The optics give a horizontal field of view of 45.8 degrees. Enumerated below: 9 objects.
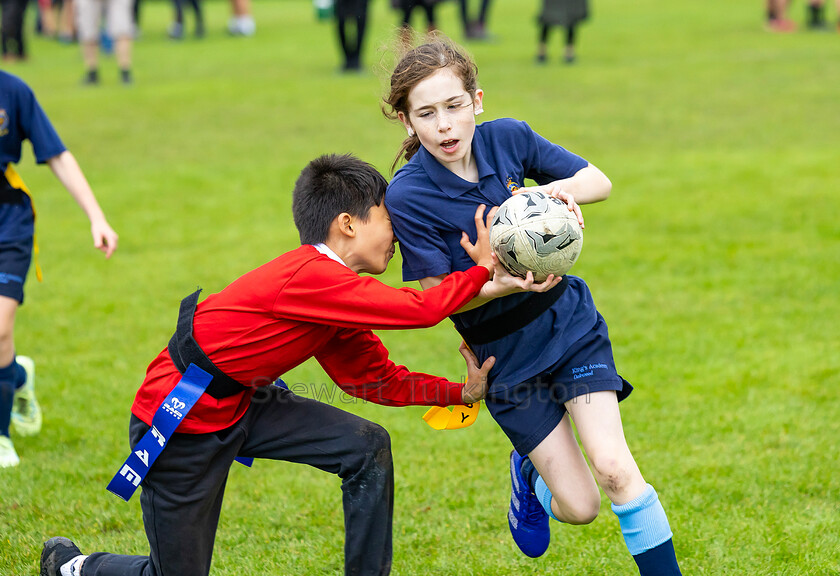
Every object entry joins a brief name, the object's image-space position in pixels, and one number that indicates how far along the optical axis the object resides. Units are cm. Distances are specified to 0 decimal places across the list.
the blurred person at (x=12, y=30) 1831
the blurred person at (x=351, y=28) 1463
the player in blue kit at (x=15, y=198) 489
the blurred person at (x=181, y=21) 2178
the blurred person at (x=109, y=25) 1472
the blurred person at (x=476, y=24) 1831
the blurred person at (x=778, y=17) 1872
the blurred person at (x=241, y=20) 2186
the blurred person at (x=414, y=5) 1533
